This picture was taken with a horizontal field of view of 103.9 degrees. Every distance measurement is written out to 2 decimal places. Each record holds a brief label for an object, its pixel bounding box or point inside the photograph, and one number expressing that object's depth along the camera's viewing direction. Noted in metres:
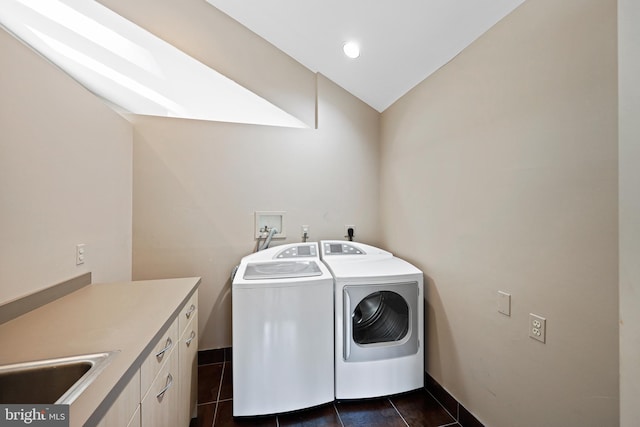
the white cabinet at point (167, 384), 0.75
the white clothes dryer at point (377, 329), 1.67
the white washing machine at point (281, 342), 1.52
